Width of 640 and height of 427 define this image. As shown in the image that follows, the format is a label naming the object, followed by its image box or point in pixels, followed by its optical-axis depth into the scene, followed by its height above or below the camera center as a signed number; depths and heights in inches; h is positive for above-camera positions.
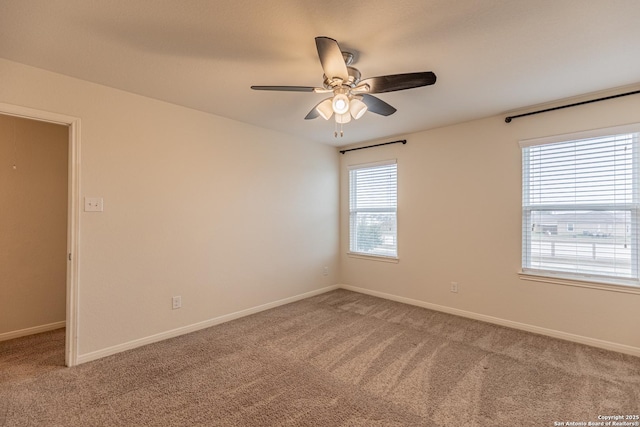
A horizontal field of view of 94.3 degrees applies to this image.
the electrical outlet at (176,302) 122.6 -36.7
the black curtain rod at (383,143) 165.3 +41.5
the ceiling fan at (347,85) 69.2 +35.4
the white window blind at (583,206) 106.3 +3.6
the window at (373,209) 174.6 +3.4
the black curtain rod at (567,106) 105.6 +42.7
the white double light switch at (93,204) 100.9 +3.3
